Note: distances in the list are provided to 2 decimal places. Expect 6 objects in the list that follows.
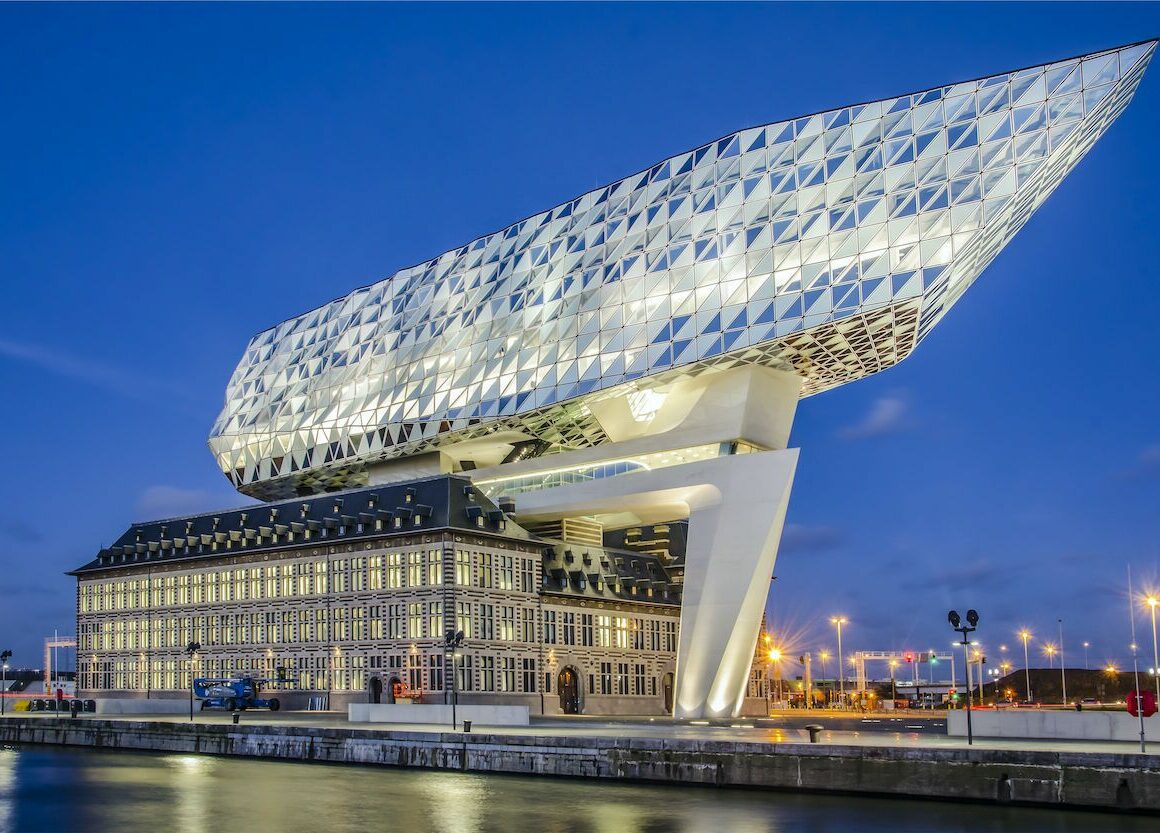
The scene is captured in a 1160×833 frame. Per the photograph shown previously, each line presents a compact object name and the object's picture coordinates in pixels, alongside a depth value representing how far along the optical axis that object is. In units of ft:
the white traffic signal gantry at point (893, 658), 476.95
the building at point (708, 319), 233.96
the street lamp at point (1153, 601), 178.70
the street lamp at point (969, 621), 138.25
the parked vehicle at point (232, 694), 282.77
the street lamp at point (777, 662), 372.83
